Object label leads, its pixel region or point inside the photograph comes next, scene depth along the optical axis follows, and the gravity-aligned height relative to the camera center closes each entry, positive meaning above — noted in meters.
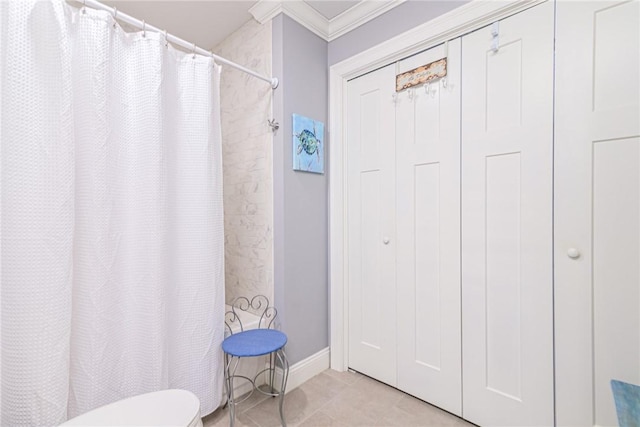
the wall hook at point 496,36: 1.37 +0.81
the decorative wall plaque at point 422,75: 1.55 +0.73
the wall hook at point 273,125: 1.77 +0.51
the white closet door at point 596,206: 1.09 -0.01
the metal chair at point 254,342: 1.39 -0.69
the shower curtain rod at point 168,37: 1.14 +0.79
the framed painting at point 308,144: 1.80 +0.40
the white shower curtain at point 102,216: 0.97 -0.03
